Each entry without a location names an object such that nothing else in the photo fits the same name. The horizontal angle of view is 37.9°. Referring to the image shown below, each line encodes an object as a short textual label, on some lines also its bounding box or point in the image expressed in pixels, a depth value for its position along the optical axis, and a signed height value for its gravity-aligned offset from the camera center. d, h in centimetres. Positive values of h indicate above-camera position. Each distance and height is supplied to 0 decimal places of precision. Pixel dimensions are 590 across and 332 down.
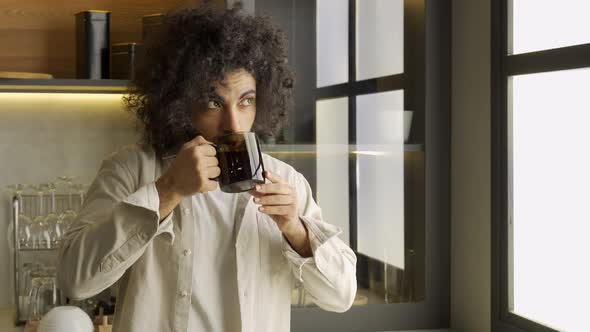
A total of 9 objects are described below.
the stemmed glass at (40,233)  298 -25
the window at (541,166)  226 -1
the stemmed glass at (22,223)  299 -22
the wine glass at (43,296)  287 -45
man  151 -12
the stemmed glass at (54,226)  299 -23
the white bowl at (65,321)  242 -45
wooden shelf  279 +25
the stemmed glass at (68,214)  300 -18
